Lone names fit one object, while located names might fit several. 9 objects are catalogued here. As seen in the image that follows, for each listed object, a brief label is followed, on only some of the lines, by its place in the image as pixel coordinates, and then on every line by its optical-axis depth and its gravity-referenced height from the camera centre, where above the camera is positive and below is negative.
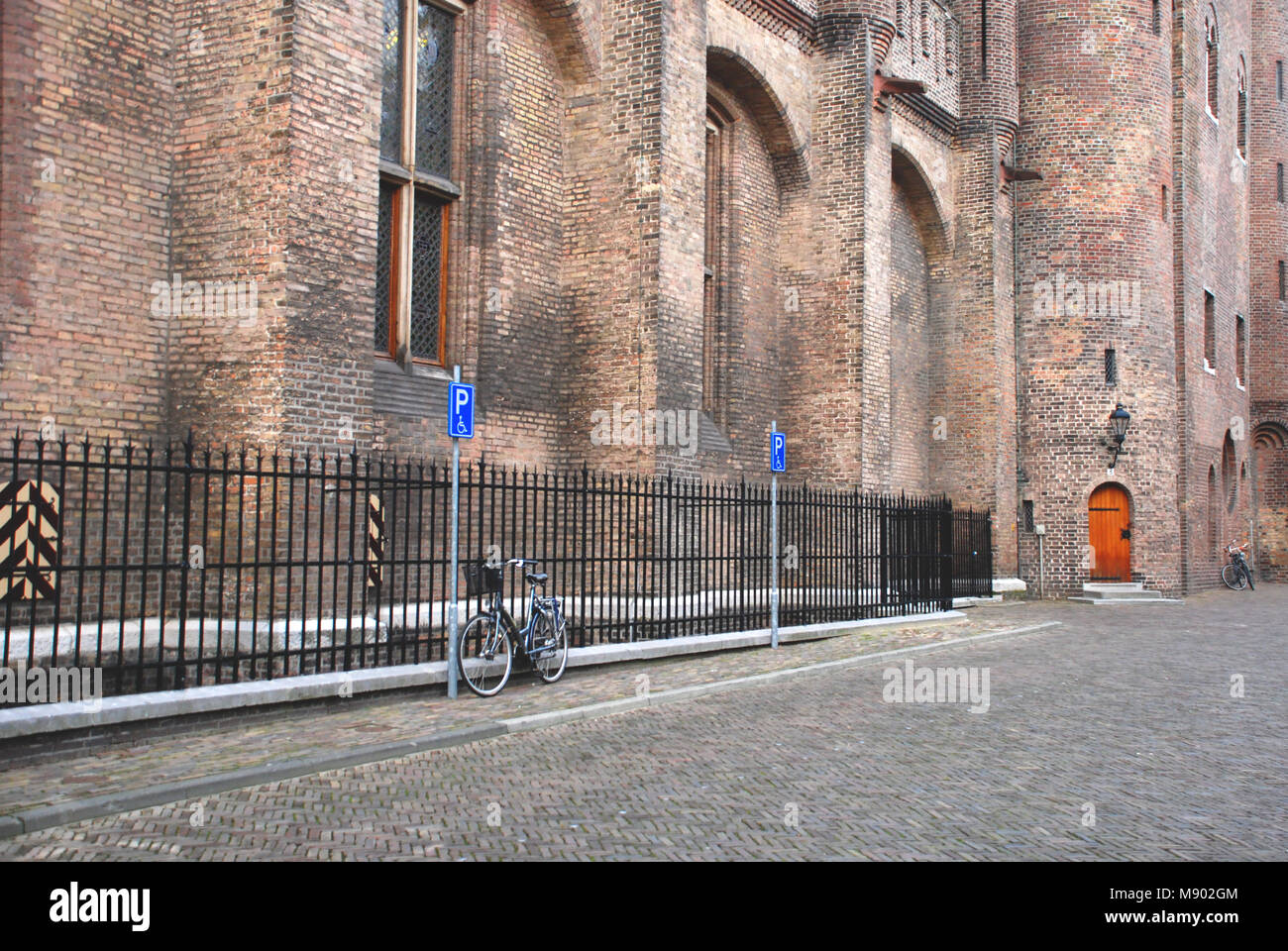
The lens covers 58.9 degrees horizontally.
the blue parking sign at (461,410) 9.13 +0.87
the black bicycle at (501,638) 9.45 -1.04
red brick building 9.91 +3.61
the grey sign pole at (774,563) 13.01 -0.50
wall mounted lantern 24.14 +2.12
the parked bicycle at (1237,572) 29.88 -1.27
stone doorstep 23.88 -1.52
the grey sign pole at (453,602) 9.11 -0.68
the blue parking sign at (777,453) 13.11 +0.78
